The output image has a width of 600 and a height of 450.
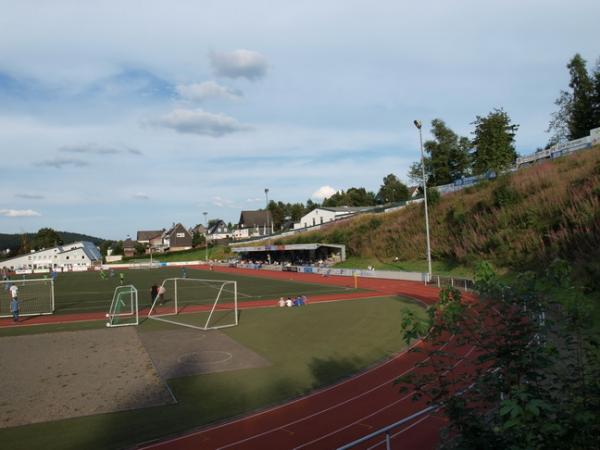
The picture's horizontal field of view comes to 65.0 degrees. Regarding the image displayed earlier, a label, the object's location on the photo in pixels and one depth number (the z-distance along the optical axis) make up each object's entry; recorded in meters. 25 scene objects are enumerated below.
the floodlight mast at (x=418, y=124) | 35.67
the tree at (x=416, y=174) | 86.25
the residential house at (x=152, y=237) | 168.43
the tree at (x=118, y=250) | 156.15
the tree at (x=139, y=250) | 130.25
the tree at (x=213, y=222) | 166.88
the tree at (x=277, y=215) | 140.91
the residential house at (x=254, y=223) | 139.79
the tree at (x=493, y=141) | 64.75
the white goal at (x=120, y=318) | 25.72
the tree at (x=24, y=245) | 141.50
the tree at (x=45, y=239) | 140.88
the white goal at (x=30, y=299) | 31.39
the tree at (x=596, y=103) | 59.97
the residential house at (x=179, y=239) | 137.88
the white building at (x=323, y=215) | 96.50
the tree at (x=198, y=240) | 130.88
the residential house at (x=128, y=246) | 152.10
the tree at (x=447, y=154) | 78.81
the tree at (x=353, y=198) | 128.25
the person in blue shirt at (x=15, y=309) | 26.80
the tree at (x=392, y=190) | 113.68
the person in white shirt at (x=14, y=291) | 27.23
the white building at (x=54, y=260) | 100.12
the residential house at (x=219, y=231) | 163.00
